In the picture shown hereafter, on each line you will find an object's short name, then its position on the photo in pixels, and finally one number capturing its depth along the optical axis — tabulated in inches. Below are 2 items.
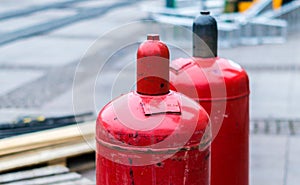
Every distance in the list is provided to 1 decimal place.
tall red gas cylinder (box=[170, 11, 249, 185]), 148.7
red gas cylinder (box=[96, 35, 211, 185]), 106.6
